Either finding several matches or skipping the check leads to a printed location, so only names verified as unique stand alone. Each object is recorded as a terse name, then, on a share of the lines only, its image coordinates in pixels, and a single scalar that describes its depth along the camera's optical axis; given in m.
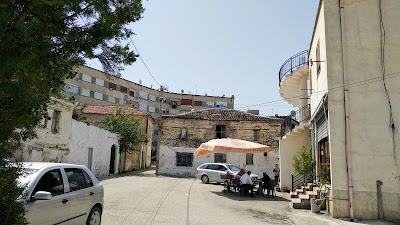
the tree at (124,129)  34.56
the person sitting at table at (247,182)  16.53
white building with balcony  10.81
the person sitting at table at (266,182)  16.58
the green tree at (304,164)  14.81
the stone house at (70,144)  19.89
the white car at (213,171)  23.66
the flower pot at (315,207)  11.81
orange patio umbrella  17.02
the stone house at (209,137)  34.19
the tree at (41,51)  3.40
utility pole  34.14
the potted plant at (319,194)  11.84
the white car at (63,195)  5.45
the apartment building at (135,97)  53.75
